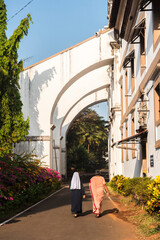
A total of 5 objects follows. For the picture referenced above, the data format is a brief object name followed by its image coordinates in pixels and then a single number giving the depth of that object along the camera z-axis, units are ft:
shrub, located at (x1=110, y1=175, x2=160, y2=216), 27.79
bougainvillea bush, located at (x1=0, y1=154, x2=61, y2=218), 42.14
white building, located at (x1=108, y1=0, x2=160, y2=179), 41.86
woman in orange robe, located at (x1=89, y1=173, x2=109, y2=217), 39.19
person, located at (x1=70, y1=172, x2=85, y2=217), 39.60
